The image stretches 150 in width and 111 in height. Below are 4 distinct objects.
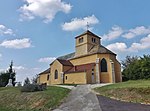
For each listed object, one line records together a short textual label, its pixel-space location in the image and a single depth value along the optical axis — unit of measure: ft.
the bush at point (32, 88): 41.78
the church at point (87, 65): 71.75
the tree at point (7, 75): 88.70
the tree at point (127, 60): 106.94
